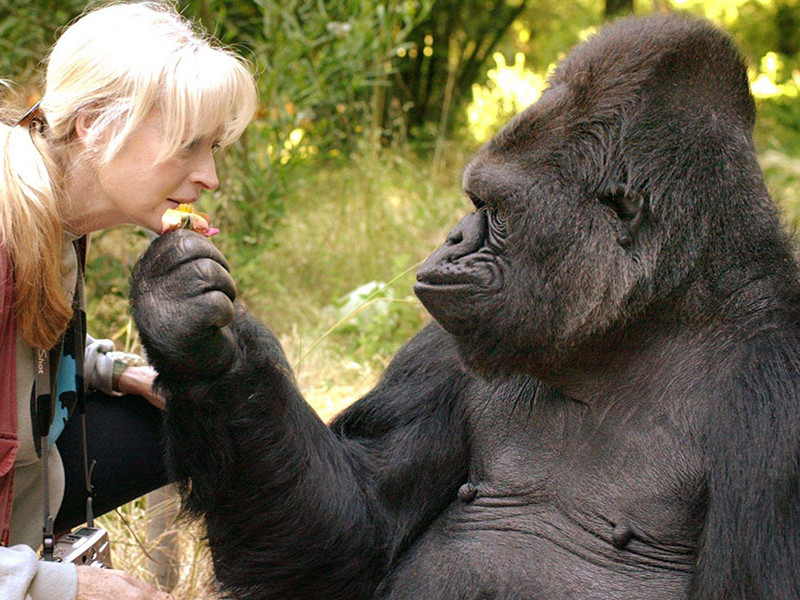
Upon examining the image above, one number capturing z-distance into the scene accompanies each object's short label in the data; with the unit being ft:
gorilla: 6.52
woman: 7.00
